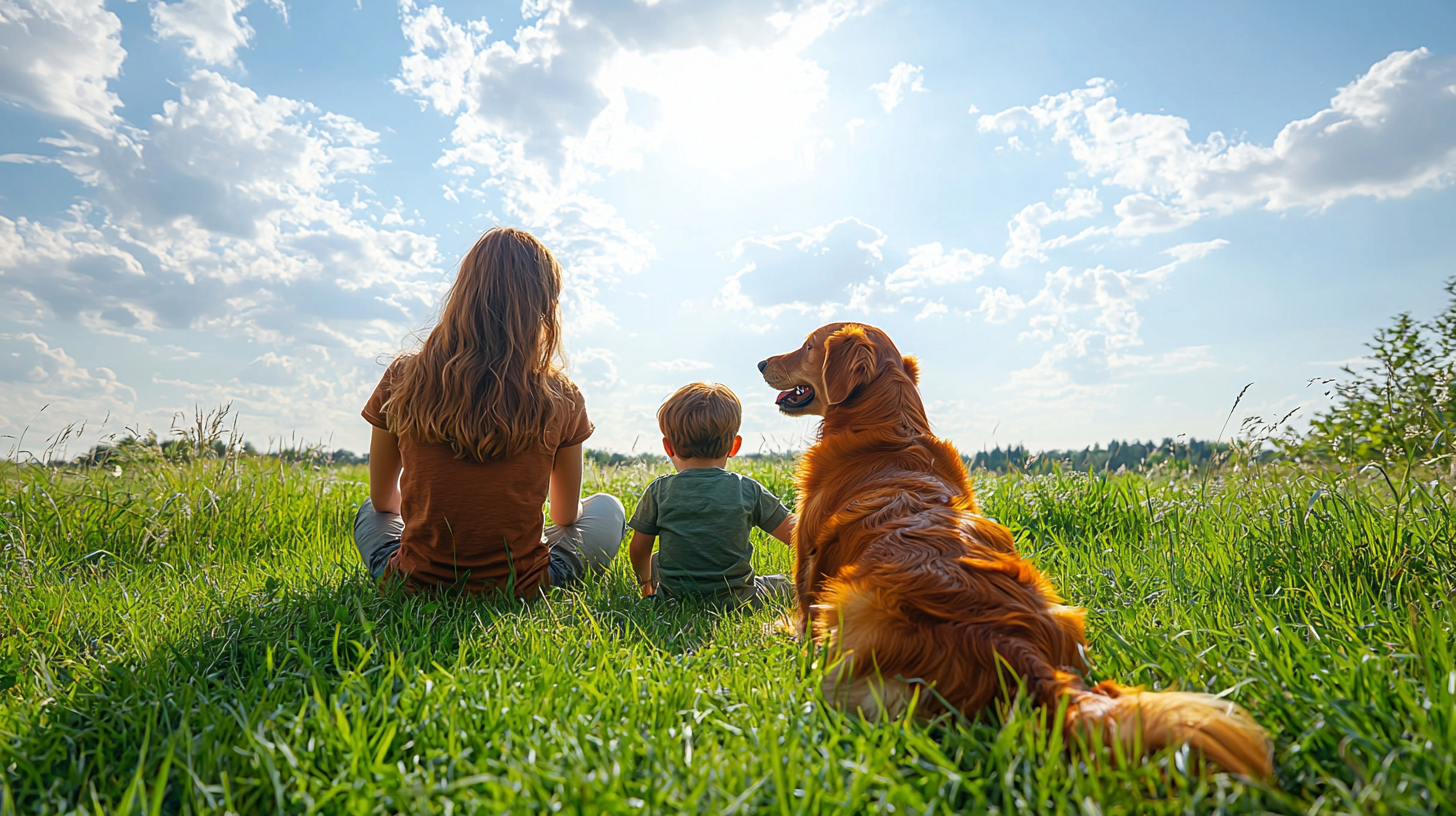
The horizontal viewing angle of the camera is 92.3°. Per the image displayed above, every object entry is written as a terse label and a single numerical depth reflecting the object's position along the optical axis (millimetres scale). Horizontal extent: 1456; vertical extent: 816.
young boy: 3633
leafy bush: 3914
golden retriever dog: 1659
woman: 3242
